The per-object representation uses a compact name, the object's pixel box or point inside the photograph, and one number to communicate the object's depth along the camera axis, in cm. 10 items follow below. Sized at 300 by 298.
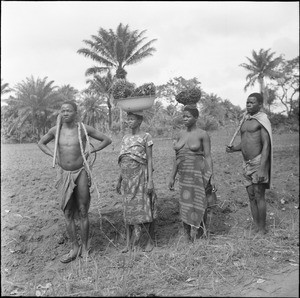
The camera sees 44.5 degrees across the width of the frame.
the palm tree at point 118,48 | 2464
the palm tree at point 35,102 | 3070
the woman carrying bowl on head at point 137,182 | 405
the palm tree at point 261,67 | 3233
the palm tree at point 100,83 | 2708
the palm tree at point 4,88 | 2648
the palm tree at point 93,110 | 3481
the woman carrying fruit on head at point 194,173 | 414
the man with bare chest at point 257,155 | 426
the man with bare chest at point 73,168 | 383
